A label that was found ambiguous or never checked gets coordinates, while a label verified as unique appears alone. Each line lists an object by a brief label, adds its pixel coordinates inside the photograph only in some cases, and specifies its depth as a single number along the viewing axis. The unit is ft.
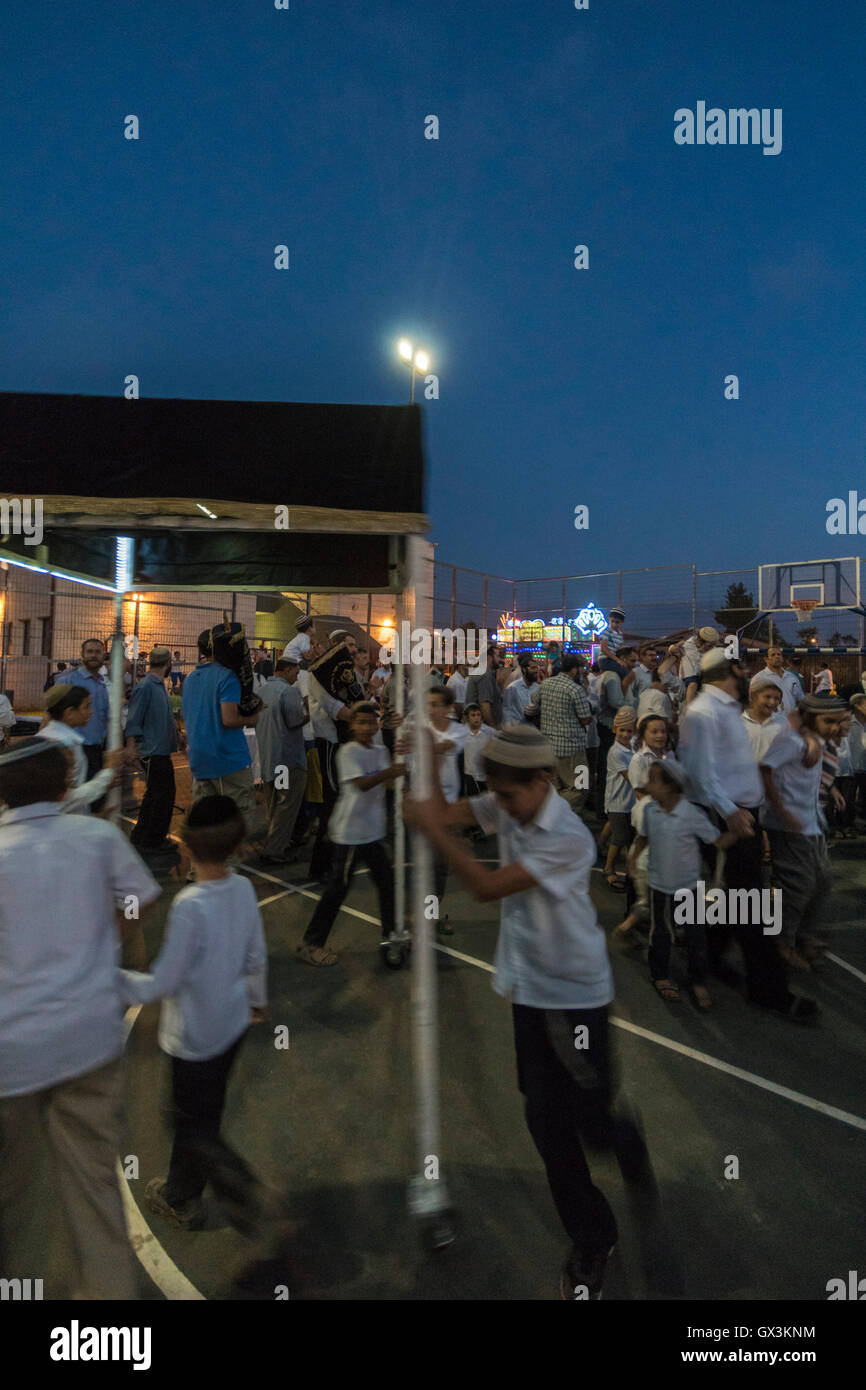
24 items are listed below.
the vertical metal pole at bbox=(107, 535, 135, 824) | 14.16
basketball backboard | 58.75
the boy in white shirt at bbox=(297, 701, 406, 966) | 15.29
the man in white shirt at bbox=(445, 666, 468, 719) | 38.06
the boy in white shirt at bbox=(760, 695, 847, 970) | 15.14
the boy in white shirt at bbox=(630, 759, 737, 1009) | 14.43
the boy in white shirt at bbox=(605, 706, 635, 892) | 21.91
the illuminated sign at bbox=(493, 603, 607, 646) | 64.08
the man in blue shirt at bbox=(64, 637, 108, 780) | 24.16
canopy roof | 9.68
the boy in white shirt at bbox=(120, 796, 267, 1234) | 7.86
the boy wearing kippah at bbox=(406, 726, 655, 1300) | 7.37
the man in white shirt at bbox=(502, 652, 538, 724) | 33.68
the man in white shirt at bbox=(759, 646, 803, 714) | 28.48
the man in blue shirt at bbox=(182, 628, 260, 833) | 17.40
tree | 56.66
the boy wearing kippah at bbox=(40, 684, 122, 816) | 11.85
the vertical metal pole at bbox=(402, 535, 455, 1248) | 8.22
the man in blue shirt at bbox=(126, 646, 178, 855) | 24.94
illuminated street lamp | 22.68
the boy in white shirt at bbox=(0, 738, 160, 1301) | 6.41
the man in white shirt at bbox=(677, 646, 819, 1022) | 14.05
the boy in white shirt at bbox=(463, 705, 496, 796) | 26.53
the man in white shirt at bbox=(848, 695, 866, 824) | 30.04
